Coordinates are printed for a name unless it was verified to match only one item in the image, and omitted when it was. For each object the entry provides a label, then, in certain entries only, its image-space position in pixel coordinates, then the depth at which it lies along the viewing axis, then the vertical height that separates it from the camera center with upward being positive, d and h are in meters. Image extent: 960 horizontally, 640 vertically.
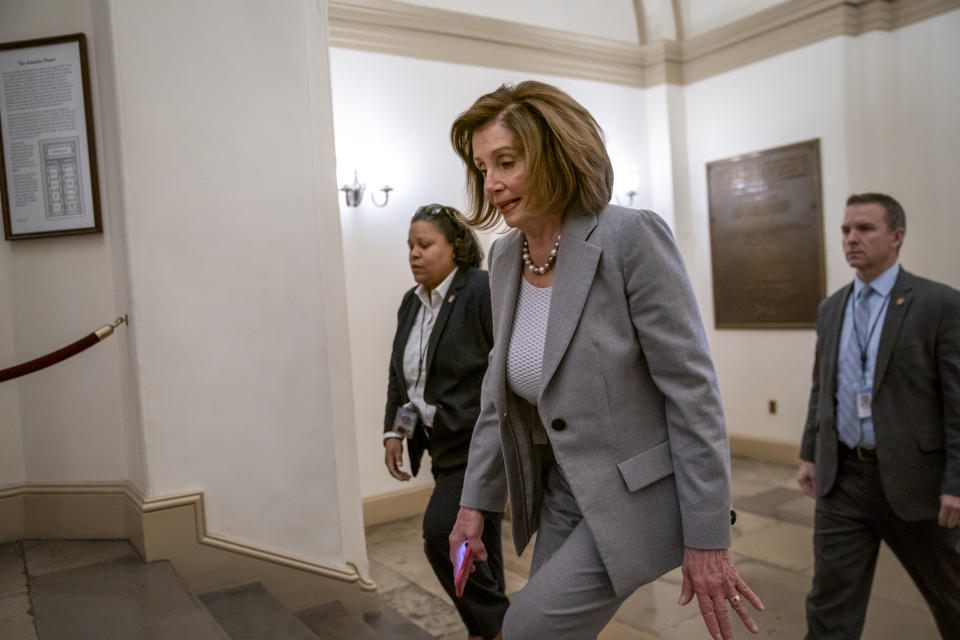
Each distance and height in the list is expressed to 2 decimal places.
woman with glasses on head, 2.96 -0.36
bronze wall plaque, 6.43 +0.33
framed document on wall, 3.26 +0.80
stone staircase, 2.46 -1.03
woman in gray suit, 1.58 -0.23
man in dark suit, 2.64 -0.65
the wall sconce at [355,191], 5.36 +0.79
